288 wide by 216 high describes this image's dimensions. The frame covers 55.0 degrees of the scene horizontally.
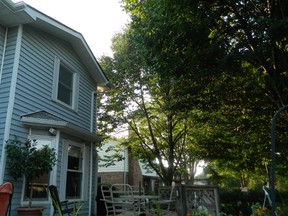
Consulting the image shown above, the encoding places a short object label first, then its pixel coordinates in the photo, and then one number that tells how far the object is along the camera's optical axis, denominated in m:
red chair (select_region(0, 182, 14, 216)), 3.45
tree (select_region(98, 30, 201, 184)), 12.75
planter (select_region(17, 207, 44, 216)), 5.50
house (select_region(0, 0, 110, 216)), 6.33
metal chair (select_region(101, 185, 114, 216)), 8.38
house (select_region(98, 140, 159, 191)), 20.34
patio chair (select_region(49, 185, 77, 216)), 5.44
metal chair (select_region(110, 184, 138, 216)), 5.38
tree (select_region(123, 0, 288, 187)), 5.95
